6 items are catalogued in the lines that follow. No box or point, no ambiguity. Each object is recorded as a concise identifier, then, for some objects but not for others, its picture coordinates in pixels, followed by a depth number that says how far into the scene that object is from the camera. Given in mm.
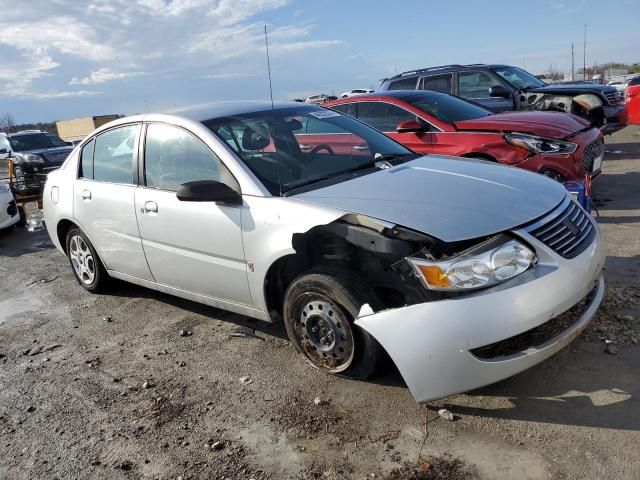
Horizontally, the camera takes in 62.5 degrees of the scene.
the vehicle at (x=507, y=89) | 9602
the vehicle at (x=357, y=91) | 29953
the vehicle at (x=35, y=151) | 13156
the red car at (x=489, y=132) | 5863
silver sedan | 2588
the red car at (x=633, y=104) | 15312
